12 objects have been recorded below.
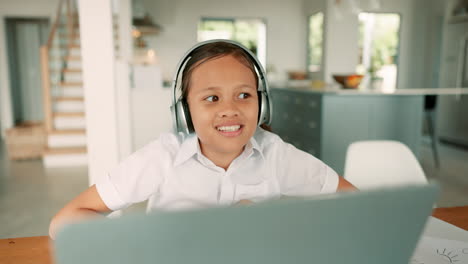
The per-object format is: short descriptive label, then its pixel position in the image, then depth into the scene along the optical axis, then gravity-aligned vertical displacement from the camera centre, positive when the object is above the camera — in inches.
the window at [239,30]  311.9 +34.9
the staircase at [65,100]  182.4 -15.8
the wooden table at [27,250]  29.9 -15.0
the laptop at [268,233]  10.9 -5.2
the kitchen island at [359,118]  135.6 -17.5
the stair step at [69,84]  215.6 -7.0
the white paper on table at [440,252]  27.4 -13.9
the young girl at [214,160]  30.9 -8.2
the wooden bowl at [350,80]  148.9 -3.5
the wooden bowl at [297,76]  252.6 -3.1
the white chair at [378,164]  53.6 -13.4
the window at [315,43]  287.9 +22.9
